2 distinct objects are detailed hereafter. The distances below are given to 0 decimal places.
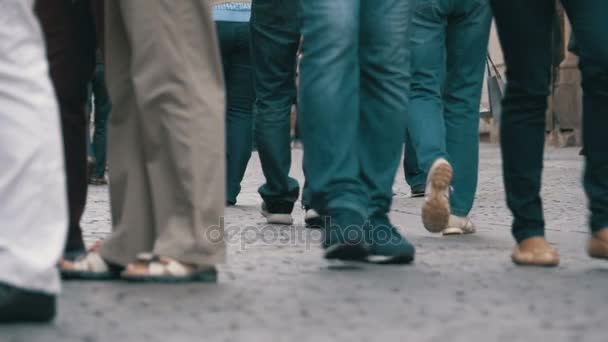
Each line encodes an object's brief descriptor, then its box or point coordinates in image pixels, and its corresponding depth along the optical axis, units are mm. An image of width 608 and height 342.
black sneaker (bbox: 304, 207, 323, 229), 12037
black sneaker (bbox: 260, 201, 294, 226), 12859
